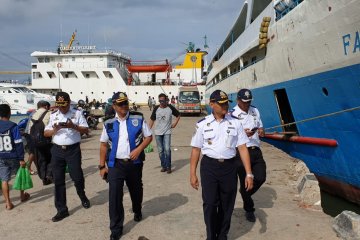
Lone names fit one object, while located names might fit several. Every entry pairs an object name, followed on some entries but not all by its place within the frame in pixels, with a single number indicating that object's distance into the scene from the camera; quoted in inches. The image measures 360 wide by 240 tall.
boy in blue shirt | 219.3
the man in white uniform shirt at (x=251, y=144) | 187.3
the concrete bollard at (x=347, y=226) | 157.5
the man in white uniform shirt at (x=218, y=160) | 147.6
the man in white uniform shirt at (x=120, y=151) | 171.5
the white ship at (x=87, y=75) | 1632.6
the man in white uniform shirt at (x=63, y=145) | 201.0
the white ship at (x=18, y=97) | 949.8
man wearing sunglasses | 314.3
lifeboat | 1646.2
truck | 1149.1
